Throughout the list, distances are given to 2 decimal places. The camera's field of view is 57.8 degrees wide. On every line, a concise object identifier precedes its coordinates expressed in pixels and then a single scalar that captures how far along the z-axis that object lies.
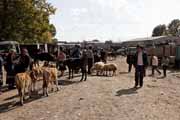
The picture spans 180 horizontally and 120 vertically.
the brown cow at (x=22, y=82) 5.92
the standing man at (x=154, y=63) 11.48
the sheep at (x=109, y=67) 10.39
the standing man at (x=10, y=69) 7.61
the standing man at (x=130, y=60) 12.14
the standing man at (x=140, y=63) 7.63
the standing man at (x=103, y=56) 14.00
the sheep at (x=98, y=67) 10.34
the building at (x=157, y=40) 29.78
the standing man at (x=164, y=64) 11.19
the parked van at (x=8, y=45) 15.89
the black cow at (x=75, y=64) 8.88
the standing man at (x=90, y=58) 10.25
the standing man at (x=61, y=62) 9.86
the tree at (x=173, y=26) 55.31
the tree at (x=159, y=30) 58.36
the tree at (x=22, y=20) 20.07
